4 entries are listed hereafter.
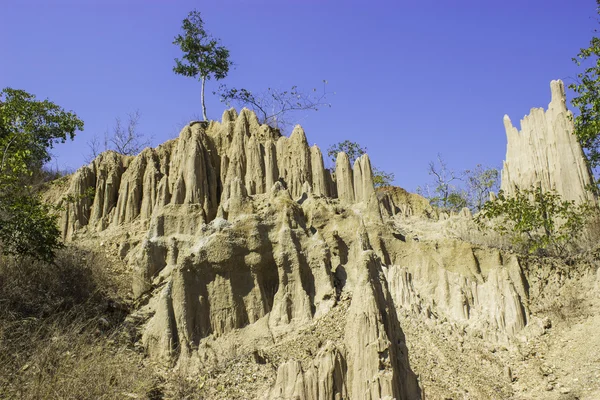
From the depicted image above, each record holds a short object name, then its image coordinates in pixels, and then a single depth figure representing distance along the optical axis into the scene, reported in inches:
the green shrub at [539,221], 842.8
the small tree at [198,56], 1299.2
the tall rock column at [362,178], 882.8
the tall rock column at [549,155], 1018.7
